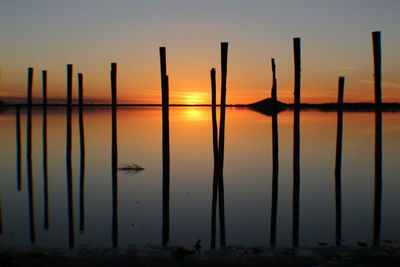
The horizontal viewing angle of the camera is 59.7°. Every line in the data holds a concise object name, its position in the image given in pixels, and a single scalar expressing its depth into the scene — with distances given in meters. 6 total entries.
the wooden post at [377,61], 8.36
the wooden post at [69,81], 13.08
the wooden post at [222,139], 7.74
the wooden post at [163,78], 8.55
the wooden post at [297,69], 8.31
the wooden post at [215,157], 7.87
